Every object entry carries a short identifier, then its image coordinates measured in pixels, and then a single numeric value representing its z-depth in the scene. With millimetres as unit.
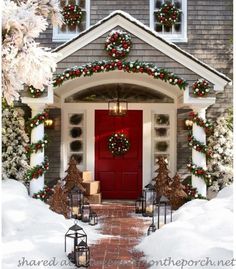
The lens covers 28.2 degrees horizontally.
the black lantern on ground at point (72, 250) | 6246
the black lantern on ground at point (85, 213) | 9125
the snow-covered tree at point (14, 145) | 10695
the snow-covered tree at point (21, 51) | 5562
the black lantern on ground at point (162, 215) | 8814
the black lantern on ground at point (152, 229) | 8055
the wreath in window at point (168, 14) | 11906
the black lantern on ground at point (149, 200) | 9839
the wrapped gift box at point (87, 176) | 11492
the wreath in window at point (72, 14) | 11938
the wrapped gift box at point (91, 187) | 11375
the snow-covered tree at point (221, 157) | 11129
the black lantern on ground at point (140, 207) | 10159
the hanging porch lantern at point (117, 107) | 11180
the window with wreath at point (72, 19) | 11945
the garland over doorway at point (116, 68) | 9883
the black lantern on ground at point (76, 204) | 9066
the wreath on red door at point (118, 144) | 11852
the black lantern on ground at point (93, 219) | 8961
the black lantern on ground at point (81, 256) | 6207
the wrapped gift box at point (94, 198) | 11461
